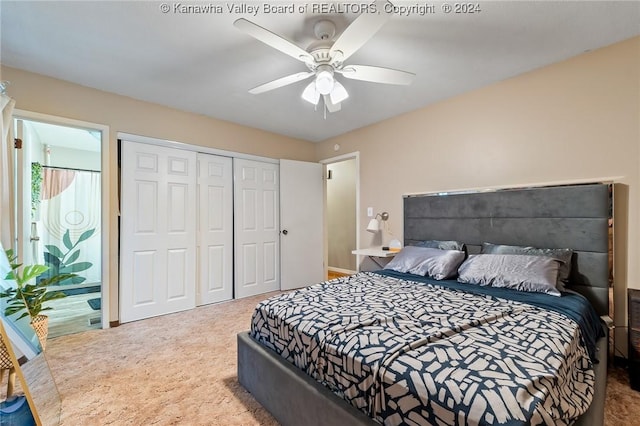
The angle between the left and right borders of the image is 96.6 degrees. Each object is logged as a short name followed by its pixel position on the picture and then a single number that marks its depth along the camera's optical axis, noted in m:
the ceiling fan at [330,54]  1.50
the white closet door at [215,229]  3.68
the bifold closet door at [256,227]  4.00
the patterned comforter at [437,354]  0.94
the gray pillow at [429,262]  2.53
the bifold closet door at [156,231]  3.10
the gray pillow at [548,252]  2.14
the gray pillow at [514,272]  2.03
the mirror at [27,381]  1.47
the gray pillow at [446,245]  2.87
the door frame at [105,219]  2.94
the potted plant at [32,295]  2.02
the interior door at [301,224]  4.40
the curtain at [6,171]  2.14
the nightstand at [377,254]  3.39
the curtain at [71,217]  3.94
